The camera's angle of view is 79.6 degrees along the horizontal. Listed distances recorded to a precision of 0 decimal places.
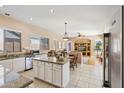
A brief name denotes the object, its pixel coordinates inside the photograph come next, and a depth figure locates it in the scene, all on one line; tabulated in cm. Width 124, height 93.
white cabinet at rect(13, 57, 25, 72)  341
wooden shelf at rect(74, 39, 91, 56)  944
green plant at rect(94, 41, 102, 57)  874
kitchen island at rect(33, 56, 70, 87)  245
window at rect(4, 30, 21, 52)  354
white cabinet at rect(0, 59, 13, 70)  302
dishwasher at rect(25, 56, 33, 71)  390
